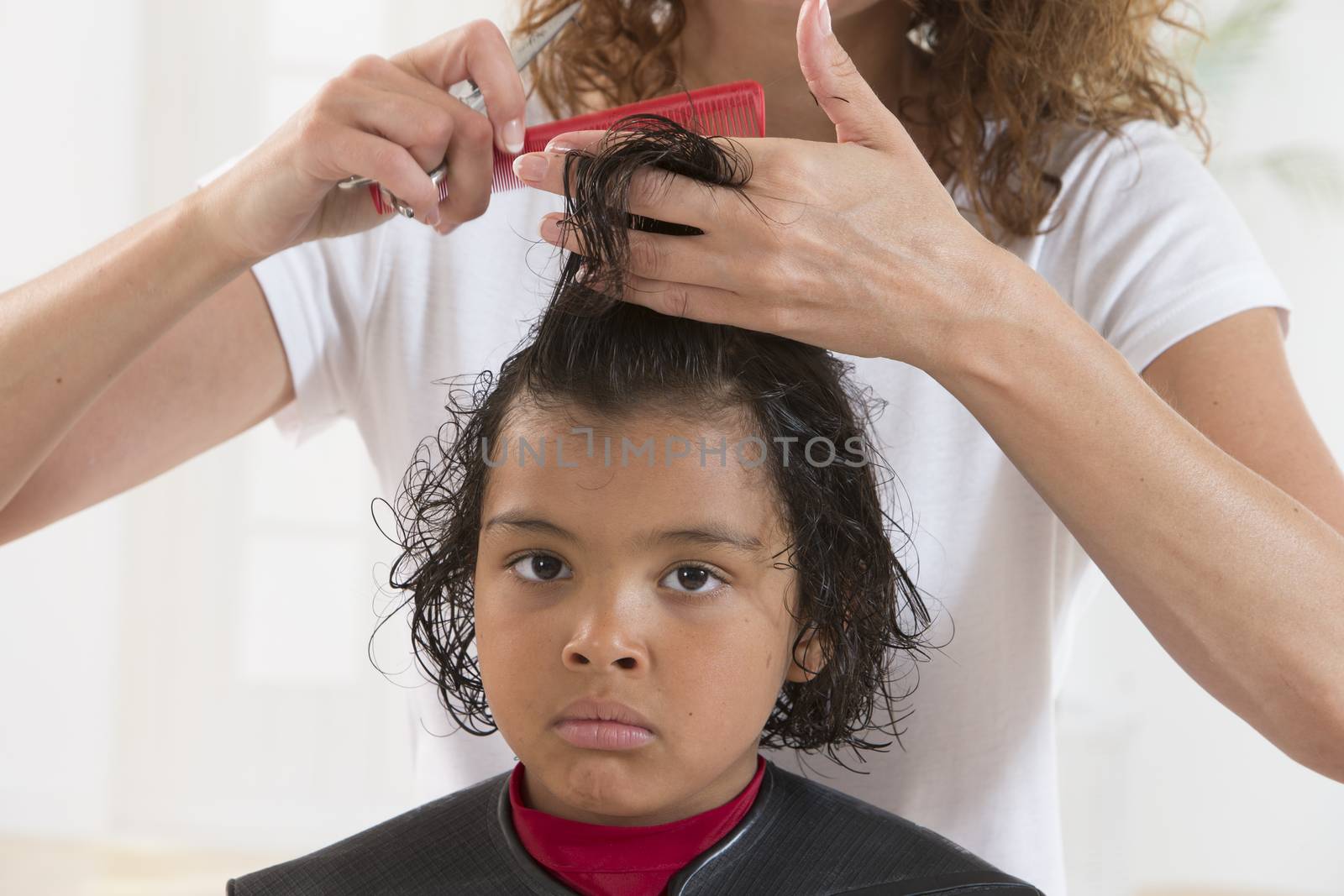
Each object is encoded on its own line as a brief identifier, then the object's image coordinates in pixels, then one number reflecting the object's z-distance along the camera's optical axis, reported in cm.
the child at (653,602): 97
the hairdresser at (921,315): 91
